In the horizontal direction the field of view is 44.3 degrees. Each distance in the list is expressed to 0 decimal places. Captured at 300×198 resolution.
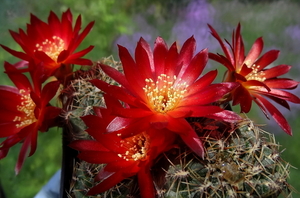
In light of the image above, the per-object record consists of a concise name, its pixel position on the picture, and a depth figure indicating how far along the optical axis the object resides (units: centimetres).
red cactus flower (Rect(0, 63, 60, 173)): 17
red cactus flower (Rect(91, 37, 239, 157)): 14
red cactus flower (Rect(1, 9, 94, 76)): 19
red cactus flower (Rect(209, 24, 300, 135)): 16
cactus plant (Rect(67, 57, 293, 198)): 15
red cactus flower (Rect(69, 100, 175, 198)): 15
